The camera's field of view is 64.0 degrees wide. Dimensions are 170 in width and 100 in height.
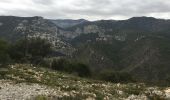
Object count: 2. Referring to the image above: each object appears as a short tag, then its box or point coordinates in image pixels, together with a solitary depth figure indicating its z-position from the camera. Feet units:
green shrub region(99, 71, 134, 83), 98.50
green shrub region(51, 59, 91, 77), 104.88
